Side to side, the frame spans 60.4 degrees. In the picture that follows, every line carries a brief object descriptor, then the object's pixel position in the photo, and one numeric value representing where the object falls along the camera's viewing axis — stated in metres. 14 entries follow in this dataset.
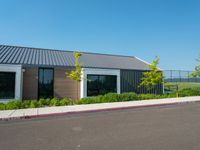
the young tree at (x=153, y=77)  18.81
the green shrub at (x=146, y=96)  16.35
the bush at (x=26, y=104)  11.91
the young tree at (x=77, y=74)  15.88
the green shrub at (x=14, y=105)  11.43
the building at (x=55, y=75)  14.81
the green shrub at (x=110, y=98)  14.62
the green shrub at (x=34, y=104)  11.96
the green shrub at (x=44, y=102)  12.56
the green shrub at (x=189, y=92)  19.60
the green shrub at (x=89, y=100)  13.78
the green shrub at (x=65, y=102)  12.95
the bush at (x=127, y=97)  15.26
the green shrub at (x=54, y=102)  12.75
